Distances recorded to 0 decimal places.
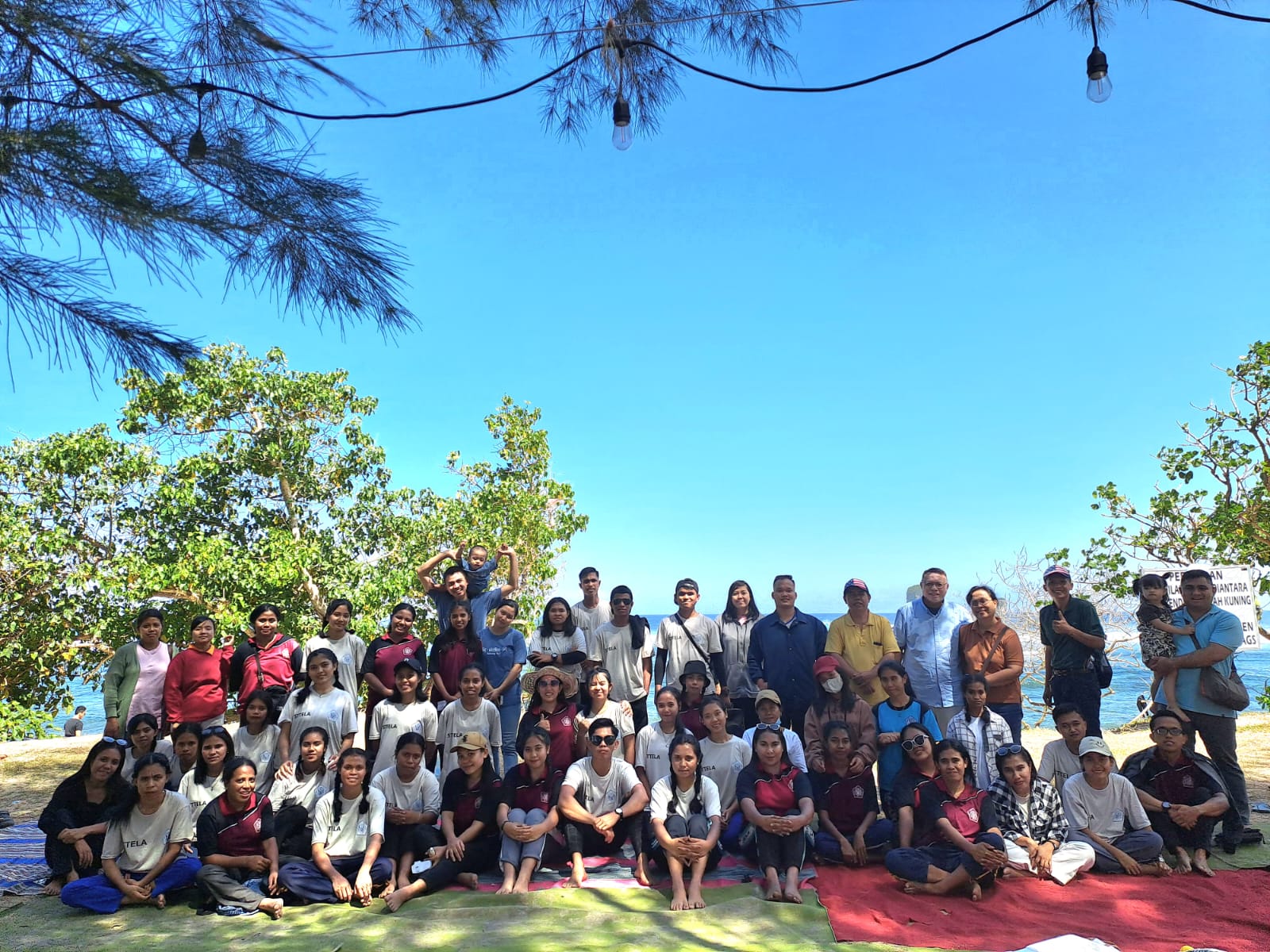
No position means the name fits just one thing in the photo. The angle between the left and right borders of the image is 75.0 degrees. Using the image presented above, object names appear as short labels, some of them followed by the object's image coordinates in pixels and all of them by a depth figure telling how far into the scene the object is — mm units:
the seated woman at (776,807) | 4672
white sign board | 7375
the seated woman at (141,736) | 5215
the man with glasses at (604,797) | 5066
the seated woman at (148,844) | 4555
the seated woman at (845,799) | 5074
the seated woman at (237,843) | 4508
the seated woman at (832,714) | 5406
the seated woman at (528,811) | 4801
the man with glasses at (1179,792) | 4805
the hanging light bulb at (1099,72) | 3248
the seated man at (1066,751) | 5148
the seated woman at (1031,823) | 4645
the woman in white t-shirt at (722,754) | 5266
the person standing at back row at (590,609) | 6336
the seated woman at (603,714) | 5539
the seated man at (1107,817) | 4695
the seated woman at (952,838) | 4453
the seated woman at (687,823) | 4555
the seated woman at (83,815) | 4730
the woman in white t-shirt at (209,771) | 5117
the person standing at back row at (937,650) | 5793
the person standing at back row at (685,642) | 6148
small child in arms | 5523
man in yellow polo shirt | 5859
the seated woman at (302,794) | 4863
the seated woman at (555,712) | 5516
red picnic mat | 3805
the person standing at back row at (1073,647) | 5723
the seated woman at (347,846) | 4590
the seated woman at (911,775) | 4891
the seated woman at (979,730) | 5215
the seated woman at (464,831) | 4766
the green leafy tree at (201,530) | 10398
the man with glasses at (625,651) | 6047
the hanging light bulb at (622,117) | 3559
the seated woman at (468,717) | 5496
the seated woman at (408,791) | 4949
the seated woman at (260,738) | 5316
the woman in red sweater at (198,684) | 5660
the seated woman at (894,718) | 5375
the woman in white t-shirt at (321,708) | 5426
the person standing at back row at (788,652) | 5906
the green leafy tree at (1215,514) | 9117
